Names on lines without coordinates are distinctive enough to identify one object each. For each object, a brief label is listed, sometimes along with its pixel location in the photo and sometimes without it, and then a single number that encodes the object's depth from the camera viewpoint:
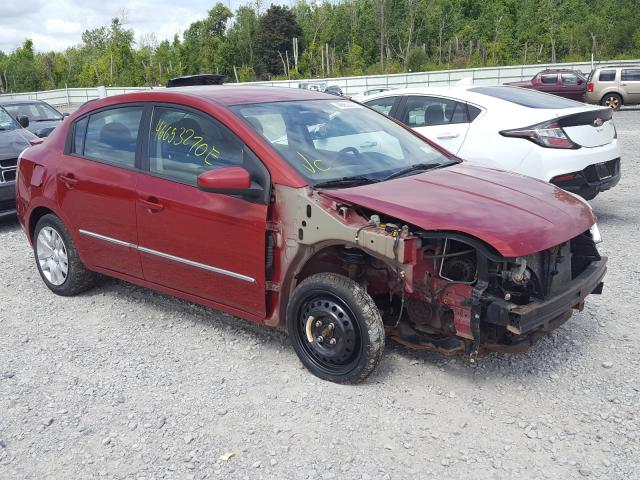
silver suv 22.81
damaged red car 3.43
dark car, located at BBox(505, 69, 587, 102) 24.70
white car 6.47
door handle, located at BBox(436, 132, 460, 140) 7.13
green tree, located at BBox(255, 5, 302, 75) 52.53
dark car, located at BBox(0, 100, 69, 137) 12.95
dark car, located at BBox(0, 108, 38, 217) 7.82
